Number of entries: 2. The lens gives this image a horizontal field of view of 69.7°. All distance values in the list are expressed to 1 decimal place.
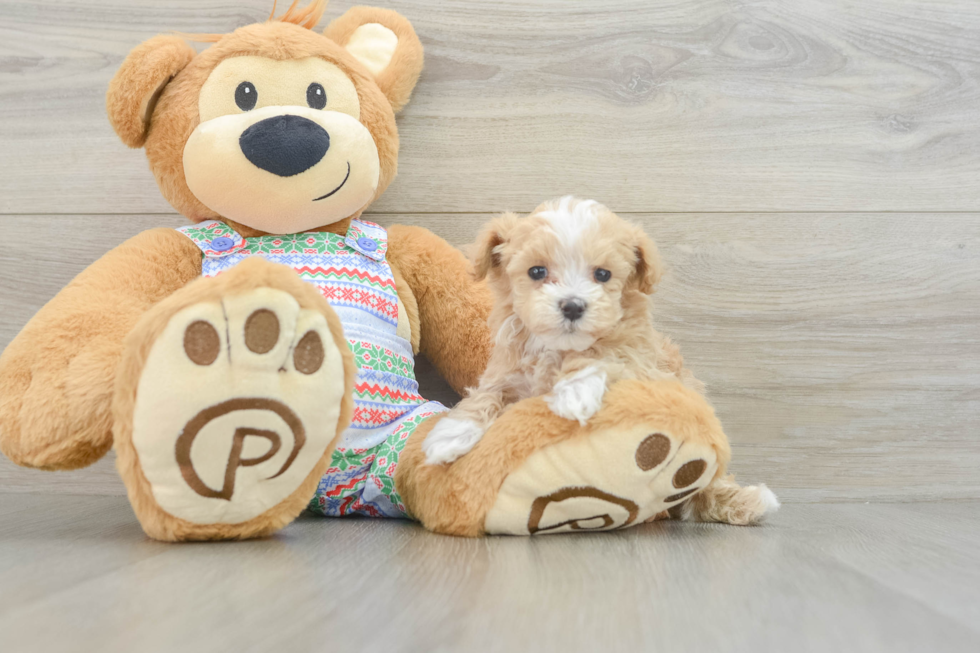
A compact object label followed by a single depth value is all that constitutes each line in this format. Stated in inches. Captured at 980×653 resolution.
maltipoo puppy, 31.9
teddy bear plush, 27.1
